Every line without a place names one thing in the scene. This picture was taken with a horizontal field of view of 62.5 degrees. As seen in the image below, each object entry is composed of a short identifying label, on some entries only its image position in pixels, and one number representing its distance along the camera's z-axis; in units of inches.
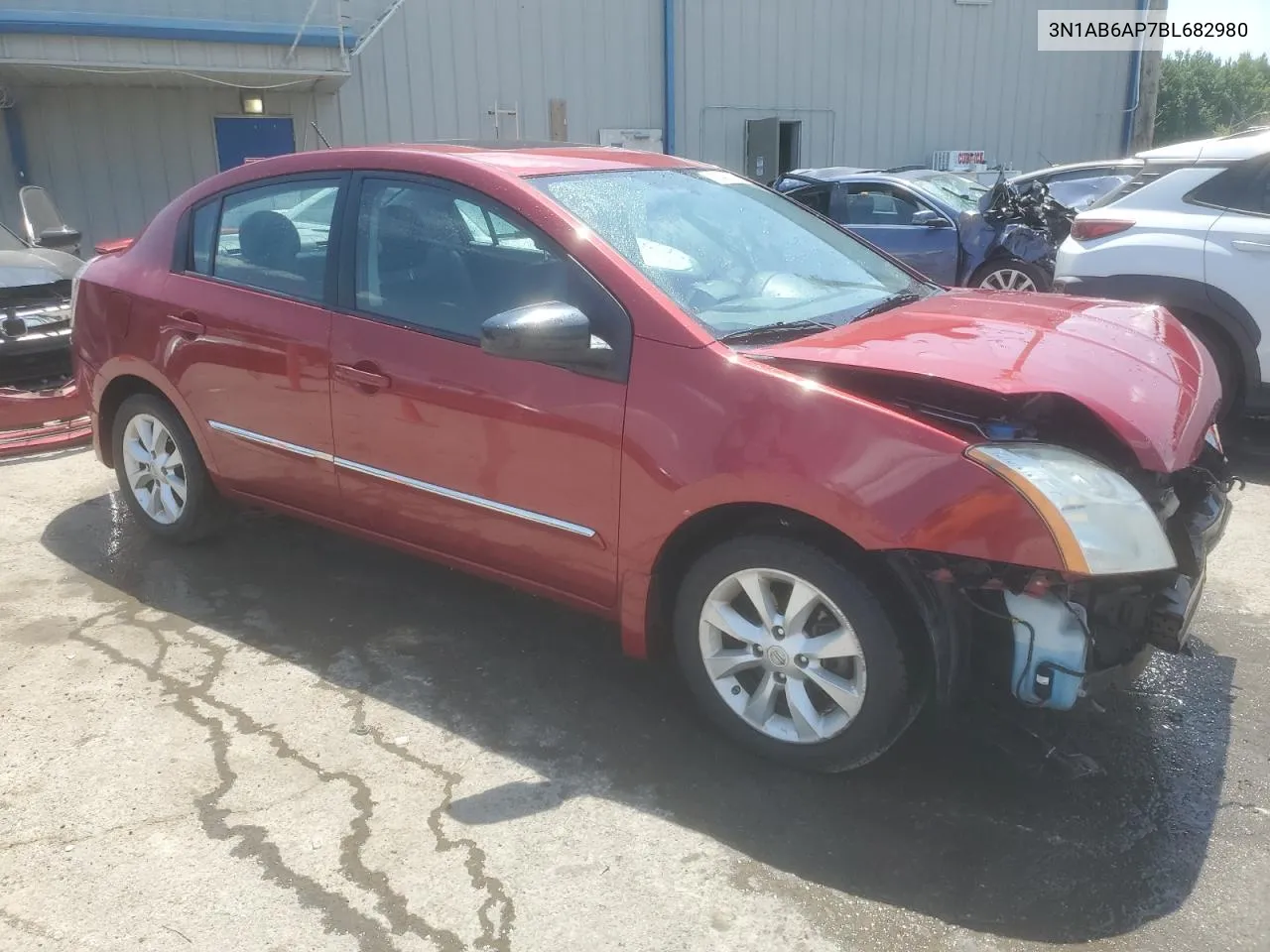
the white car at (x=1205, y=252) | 205.0
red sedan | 98.4
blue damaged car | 350.0
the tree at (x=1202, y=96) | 2153.1
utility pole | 705.8
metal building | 440.8
